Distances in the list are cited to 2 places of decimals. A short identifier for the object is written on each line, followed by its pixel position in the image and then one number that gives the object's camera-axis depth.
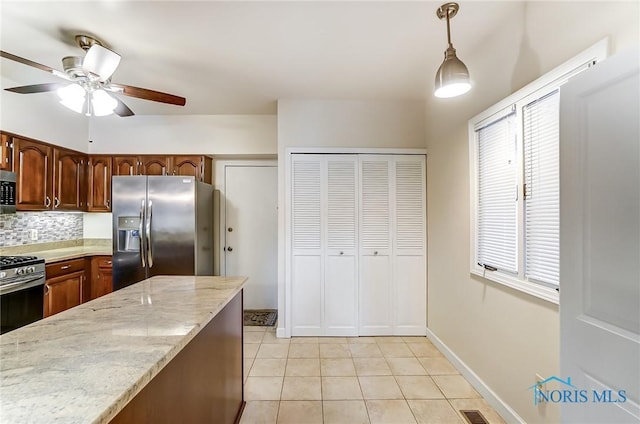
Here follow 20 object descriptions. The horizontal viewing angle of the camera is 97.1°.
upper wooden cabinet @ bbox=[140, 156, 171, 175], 3.69
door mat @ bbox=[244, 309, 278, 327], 3.58
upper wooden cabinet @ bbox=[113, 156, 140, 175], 3.68
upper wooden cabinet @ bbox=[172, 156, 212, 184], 3.71
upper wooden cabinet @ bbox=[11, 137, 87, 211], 2.91
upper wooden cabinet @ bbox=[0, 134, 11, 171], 2.74
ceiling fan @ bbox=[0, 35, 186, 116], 1.85
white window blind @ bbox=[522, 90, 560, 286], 1.49
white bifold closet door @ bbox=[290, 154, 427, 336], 3.20
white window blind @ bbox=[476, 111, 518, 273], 1.83
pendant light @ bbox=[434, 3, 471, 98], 1.58
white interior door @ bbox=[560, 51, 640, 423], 0.87
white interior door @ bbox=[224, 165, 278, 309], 4.07
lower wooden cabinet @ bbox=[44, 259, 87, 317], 2.85
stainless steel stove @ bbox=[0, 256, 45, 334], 2.35
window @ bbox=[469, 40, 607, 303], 1.50
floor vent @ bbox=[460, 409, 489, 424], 1.88
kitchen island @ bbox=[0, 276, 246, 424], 0.62
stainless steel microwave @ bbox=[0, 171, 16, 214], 2.61
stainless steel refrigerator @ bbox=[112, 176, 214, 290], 3.21
